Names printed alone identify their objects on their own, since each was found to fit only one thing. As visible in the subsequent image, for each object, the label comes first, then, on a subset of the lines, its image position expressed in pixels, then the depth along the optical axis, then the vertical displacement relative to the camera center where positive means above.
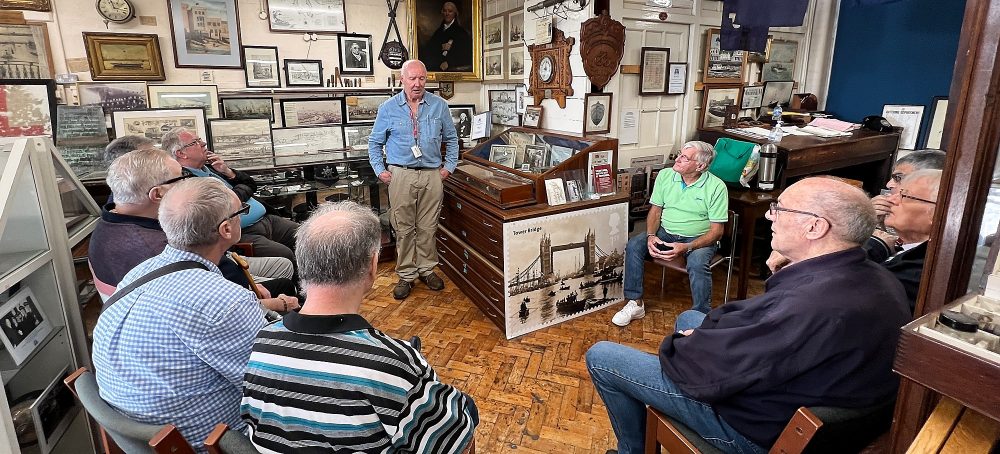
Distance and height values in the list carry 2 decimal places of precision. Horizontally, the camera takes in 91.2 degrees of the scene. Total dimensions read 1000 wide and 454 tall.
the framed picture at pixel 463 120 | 5.19 -0.16
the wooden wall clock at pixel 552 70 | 3.65 +0.26
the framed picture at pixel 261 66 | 4.30 +0.32
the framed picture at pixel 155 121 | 3.81 -0.14
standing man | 3.62 -0.41
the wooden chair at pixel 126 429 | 1.09 -0.74
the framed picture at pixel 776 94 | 4.63 +0.11
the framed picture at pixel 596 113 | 3.58 -0.06
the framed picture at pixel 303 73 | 4.48 +0.28
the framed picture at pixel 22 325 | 1.64 -0.76
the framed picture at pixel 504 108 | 4.68 -0.03
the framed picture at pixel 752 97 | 4.46 +0.08
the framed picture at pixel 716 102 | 4.17 +0.03
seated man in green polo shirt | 3.07 -0.75
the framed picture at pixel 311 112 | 4.54 -0.08
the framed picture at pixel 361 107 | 4.80 -0.03
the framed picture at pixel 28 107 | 3.54 -0.03
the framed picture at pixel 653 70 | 3.77 +0.27
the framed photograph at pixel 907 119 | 4.20 -0.11
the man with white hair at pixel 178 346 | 1.26 -0.62
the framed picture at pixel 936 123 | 4.02 -0.13
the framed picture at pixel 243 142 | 4.12 -0.32
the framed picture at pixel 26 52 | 3.51 +0.36
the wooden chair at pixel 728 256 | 3.18 -0.98
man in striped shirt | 1.07 -0.59
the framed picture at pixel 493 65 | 4.81 +0.39
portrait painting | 4.87 +0.65
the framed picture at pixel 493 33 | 4.72 +0.69
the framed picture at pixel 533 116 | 4.04 -0.09
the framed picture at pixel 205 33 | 3.98 +0.57
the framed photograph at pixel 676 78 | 3.93 +0.21
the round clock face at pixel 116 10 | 3.71 +0.69
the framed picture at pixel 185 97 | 3.98 +0.05
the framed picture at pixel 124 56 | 3.76 +0.35
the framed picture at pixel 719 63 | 4.04 +0.36
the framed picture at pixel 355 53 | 4.66 +0.47
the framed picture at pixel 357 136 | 4.82 -0.31
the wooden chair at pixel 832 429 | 1.16 -0.79
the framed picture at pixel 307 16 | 4.33 +0.77
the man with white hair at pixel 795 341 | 1.29 -0.63
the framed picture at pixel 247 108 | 4.28 -0.04
